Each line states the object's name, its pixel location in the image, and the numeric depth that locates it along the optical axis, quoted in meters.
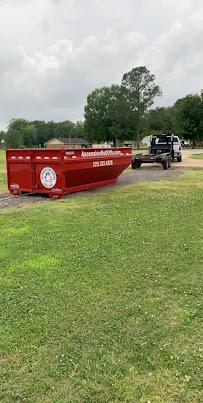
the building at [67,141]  129.38
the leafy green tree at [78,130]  148.85
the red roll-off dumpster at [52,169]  11.91
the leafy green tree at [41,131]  151.99
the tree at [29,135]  140.20
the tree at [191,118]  68.12
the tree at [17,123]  159.90
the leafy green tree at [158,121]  76.75
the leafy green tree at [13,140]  98.75
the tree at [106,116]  76.50
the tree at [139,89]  72.75
